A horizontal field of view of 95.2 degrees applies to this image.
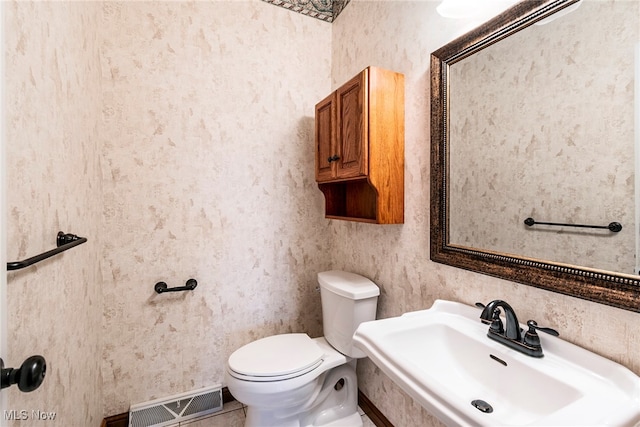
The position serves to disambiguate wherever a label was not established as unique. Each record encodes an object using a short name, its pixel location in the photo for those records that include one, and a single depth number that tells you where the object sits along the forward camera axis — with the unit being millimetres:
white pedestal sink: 621
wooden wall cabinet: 1331
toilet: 1326
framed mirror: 736
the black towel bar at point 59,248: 591
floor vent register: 1567
